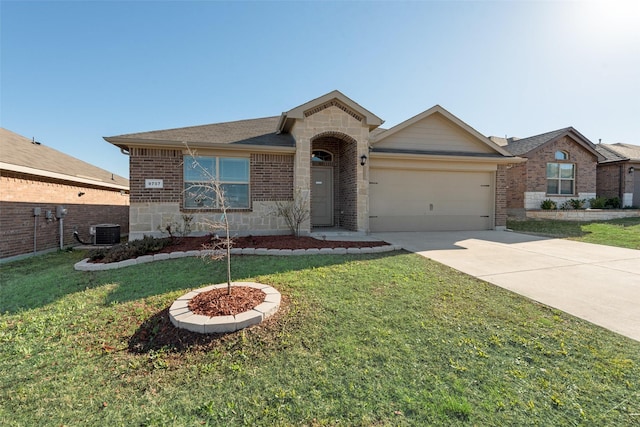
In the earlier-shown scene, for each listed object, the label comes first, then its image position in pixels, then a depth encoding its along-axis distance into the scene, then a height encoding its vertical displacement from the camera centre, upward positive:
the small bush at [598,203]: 15.44 +0.38
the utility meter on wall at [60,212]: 8.43 -0.14
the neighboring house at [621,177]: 16.31 +2.01
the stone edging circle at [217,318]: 2.87 -1.20
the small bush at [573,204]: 15.08 +0.31
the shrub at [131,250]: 5.75 -0.94
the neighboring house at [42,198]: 7.05 +0.31
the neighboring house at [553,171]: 14.88 +2.15
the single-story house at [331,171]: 8.03 +1.28
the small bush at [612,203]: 15.75 +0.39
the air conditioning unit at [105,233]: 8.73 -0.82
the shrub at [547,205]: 14.45 +0.24
